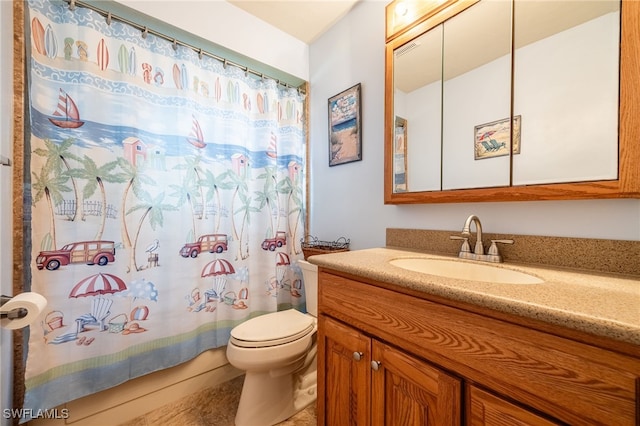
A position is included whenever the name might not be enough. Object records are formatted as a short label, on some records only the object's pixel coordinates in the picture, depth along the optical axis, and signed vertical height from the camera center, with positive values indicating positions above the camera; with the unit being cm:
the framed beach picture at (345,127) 154 +55
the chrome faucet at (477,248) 94 -15
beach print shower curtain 105 +4
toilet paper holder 62 -27
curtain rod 112 +94
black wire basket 155 -25
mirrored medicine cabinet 76 +43
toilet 116 -75
